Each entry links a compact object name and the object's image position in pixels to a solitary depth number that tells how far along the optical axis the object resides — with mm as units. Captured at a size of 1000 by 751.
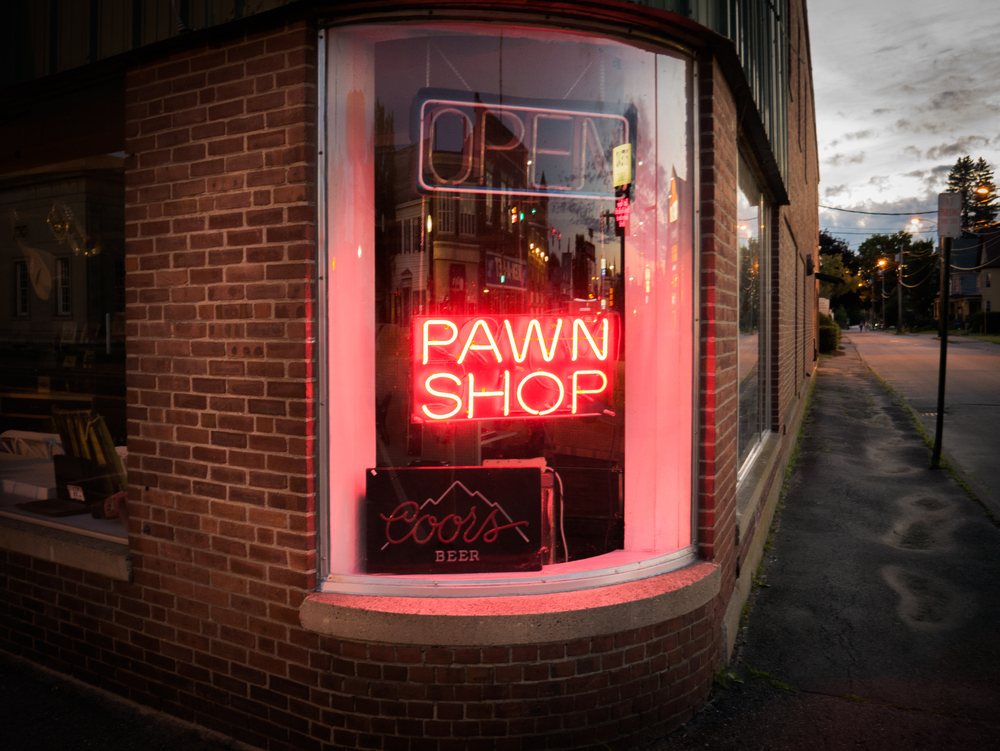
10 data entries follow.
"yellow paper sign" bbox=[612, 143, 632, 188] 3469
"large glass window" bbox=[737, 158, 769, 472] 5805
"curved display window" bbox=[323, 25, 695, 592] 3133
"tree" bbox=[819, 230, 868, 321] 53125
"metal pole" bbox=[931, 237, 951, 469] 8656
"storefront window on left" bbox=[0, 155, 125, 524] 4055
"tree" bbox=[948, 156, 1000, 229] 95750
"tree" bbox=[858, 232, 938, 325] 87562
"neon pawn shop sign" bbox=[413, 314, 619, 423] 3201
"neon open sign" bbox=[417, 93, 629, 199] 3260
